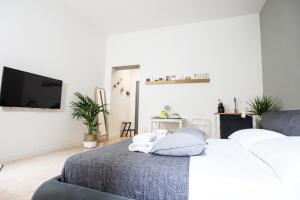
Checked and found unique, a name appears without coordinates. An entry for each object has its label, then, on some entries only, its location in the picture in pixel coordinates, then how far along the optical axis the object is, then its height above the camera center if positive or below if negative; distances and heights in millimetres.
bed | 743 -323
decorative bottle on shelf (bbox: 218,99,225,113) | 3532 +124
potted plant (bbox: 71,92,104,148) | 3608 -52
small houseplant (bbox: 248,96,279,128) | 2811 +133
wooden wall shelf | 3888 +761
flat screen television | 2423 +317
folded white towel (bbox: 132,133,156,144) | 1323 -216
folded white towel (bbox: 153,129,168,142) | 1617 -217
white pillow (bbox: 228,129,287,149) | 1414 -192
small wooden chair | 5545 -562
